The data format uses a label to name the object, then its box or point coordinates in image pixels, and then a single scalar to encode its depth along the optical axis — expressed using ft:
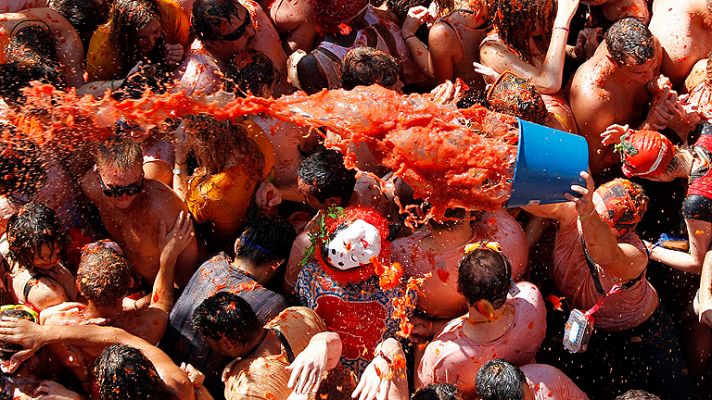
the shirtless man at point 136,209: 16.94
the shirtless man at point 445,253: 15.97
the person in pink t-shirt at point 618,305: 16.15
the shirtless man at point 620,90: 18.08
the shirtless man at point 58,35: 20.12
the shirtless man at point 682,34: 19.19
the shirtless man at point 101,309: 15.25
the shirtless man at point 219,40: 19.39
